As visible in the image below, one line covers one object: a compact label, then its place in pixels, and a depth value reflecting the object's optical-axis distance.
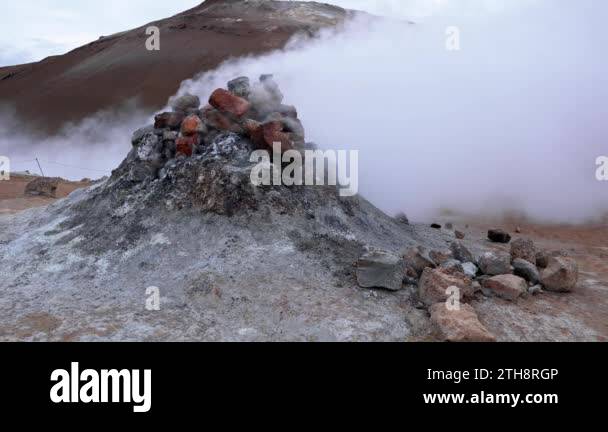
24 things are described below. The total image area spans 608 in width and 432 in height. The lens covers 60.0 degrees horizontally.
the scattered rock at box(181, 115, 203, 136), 4.24
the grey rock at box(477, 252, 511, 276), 3.67
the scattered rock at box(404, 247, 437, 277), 3.54
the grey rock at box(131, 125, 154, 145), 4.48
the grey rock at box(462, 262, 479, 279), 3.61
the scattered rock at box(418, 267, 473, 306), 3.14
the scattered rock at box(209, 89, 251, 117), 4.27
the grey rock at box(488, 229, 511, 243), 5.45
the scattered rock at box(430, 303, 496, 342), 2.74
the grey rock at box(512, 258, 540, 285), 3.71
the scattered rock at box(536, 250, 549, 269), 3.97
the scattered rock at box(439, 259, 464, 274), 3.36
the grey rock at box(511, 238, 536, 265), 4.00
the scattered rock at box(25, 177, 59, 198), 8.16
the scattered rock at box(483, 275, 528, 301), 3.38
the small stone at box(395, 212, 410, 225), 5.15
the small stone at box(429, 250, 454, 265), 3.70
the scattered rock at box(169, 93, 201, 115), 4.63
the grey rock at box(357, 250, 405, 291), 3.30
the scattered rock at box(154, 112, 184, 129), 4.50
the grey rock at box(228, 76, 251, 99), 4.56
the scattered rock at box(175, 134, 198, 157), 4.17
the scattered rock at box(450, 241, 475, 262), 3.90
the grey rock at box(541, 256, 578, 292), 3.67
